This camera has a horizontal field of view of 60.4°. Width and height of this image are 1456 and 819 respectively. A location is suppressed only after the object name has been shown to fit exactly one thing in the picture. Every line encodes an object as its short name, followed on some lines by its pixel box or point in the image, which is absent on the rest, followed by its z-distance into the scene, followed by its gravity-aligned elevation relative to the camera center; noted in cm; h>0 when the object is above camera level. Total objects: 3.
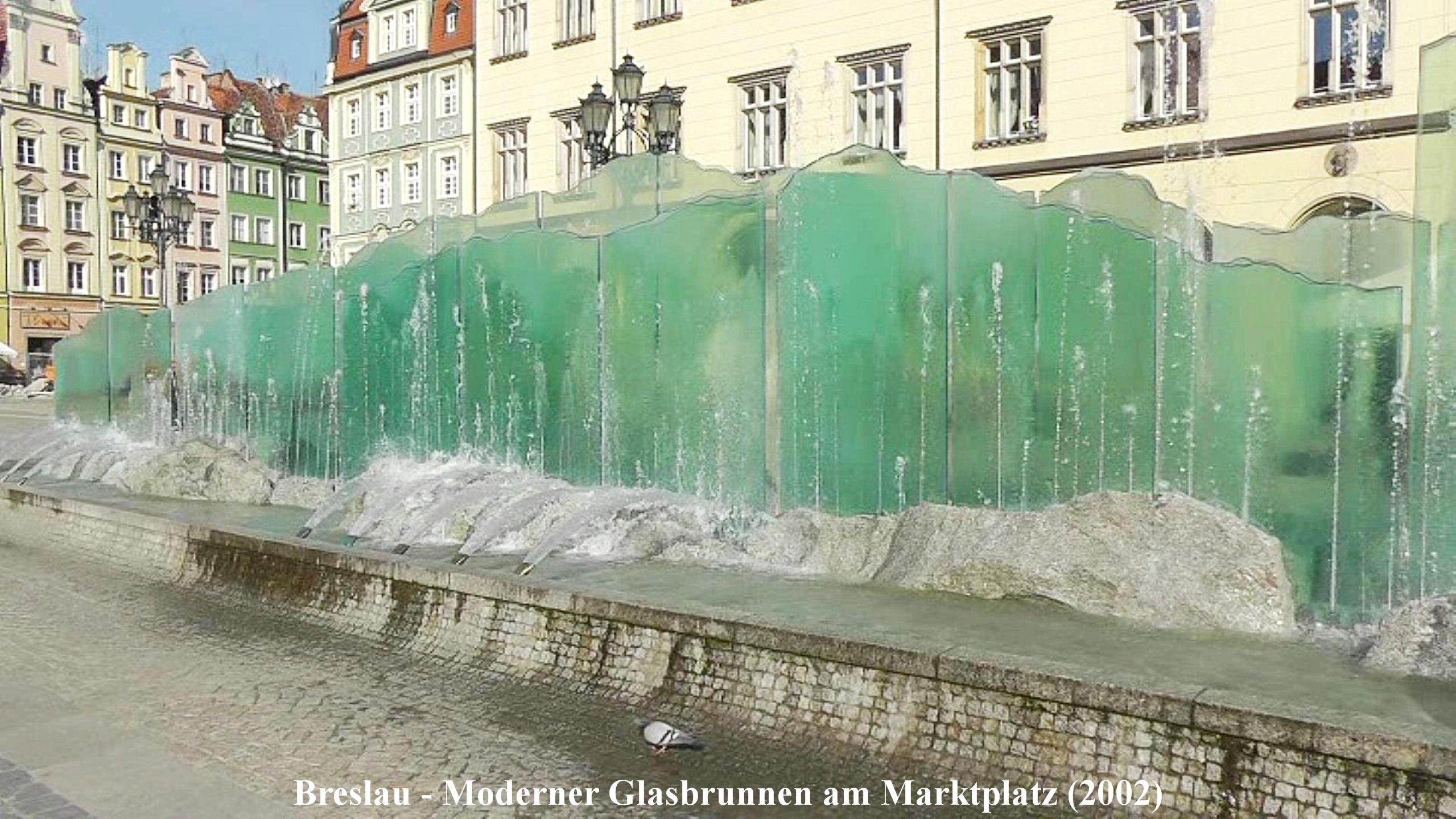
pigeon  597 -172
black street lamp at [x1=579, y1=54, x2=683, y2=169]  1516 +329
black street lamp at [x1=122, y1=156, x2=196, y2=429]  2380 +320
